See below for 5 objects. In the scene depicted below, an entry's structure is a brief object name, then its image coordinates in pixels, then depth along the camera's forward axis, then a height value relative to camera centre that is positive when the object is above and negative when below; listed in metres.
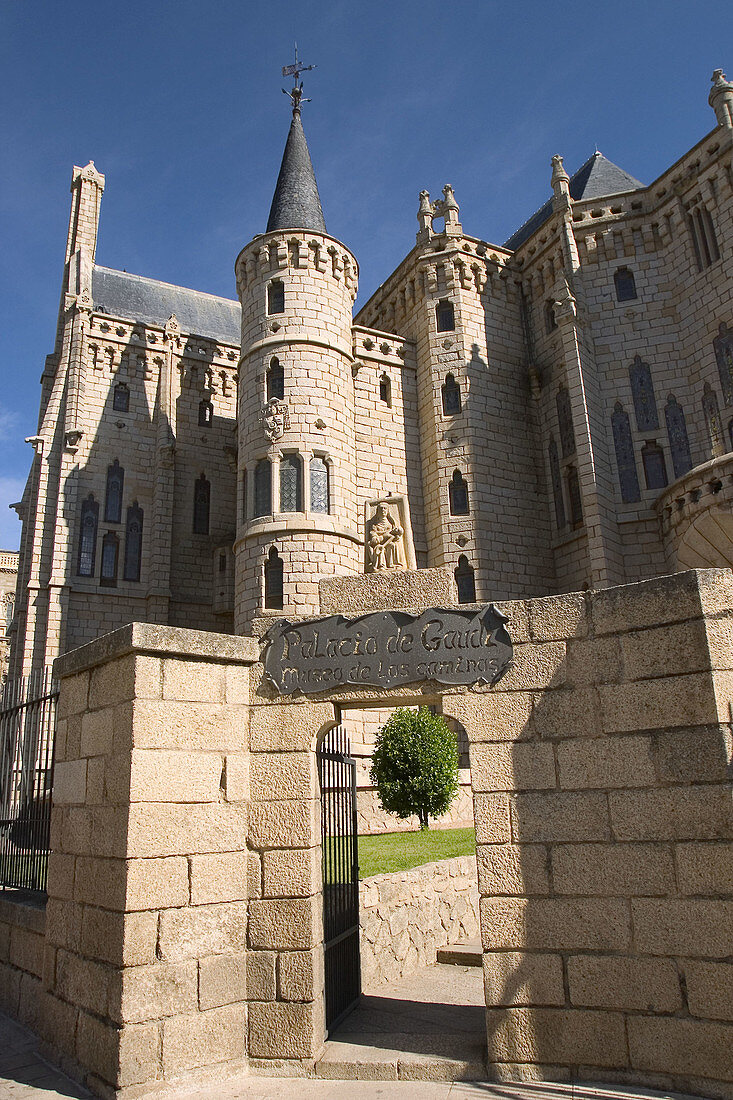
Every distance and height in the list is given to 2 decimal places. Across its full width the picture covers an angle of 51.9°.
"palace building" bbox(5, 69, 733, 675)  20.73 +10.70
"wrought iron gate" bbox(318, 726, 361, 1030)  6.26 -0.86
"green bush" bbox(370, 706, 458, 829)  15.44 +0.08
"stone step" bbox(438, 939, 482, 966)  9.17 -2.19
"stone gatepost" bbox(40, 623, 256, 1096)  5.18 -0.61
